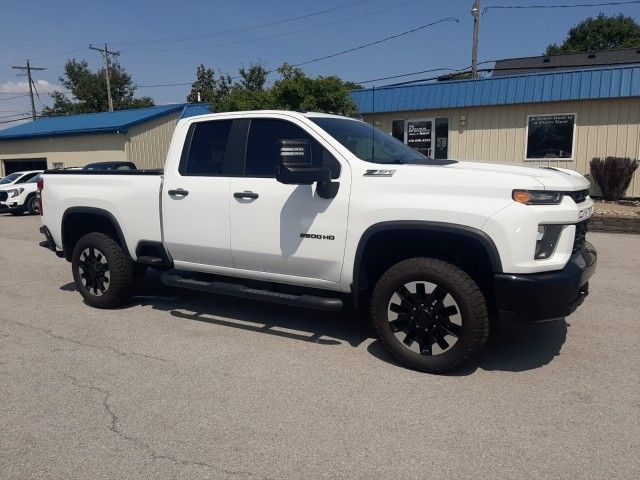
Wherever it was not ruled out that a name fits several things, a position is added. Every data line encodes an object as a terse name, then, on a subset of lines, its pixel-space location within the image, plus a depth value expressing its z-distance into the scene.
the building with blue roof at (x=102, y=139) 25.56
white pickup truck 3.72
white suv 18.39
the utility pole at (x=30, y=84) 48.62
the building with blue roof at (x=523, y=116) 14.80
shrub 14.59
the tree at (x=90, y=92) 55.02
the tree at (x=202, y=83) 72.31
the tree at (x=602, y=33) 53.31
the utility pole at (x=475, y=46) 25.09
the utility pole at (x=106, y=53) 45.08
